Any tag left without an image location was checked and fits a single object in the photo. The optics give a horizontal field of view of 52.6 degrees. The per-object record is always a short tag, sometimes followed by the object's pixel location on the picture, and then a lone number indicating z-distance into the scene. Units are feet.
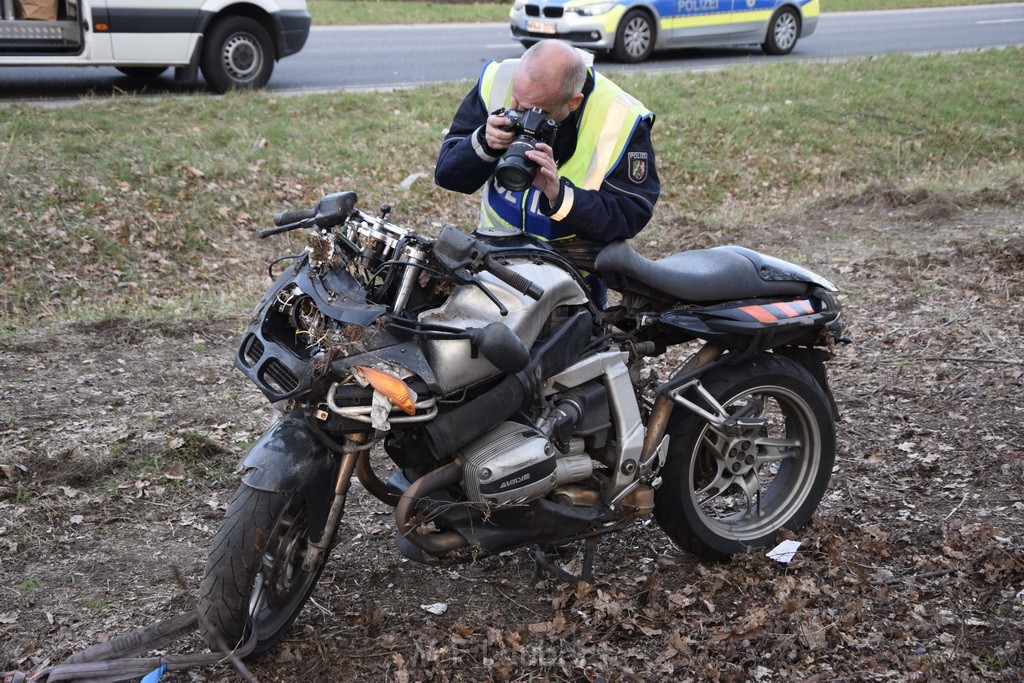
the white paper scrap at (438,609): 12.33
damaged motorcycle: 9.98
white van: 31.37
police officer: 11.86
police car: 45.78
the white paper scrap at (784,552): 13.64
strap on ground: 10.39
